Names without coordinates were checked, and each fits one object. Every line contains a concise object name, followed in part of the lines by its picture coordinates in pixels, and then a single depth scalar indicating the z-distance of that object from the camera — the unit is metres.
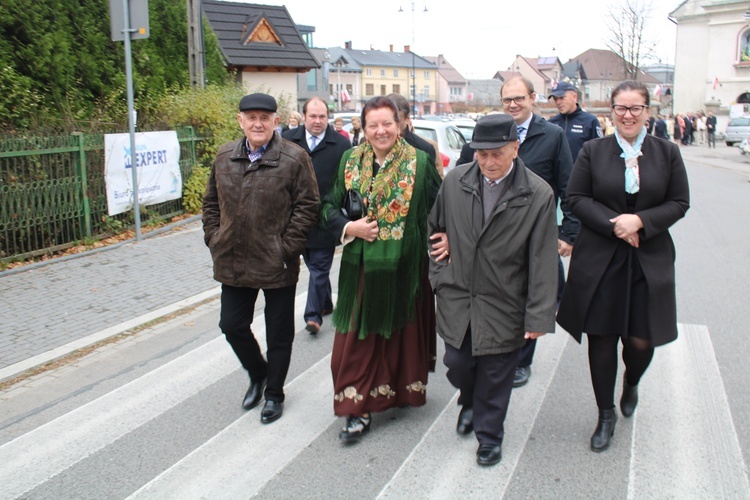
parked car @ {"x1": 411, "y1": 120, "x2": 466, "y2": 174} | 12.51
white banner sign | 9.48
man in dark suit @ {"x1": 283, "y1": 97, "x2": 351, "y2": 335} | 6.04
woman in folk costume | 3.87
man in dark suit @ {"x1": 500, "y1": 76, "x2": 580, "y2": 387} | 4.68
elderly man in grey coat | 3.47
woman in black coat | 3.64
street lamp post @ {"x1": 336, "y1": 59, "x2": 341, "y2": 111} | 89.52
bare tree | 50.25
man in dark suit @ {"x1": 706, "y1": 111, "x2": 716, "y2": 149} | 37.44
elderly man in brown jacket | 4.05
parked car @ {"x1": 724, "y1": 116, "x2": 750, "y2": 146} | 36.69
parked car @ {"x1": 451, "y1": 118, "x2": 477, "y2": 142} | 19.83
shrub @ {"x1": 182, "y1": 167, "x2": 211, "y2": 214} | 11.60
